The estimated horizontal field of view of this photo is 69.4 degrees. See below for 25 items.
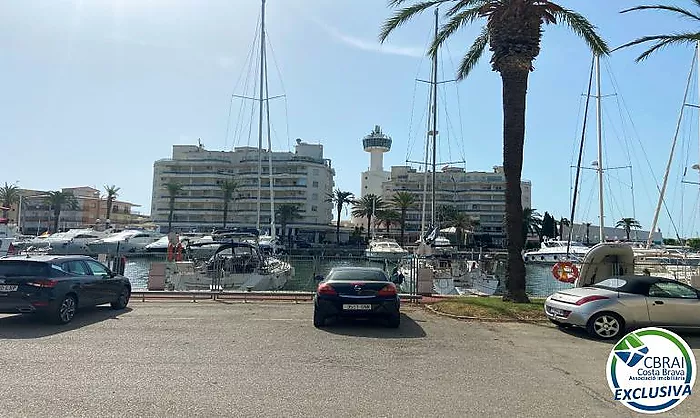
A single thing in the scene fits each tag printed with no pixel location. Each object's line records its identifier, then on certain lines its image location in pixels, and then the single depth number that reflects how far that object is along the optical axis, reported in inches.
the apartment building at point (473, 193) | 4055.1
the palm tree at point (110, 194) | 3673.7
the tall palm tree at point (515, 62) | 570.6
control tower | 4739.2
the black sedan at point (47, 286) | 412.5
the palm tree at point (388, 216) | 3403.1
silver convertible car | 410.0
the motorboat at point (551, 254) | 2203.2
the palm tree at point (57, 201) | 3513.8
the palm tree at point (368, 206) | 3405.5
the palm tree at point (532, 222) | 3607.8
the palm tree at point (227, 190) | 3491.6
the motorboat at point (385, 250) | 2086.6
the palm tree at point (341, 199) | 3656.5
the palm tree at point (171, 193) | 3568.9
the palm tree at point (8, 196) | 3486.7
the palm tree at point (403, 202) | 3221.0
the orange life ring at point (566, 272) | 610.5
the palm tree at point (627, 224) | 3744.3
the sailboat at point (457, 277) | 1074.7
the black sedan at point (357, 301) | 421.4
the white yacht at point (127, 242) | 2447.1
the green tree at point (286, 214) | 3501.5
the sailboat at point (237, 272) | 922.7
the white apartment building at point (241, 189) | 3747.5
